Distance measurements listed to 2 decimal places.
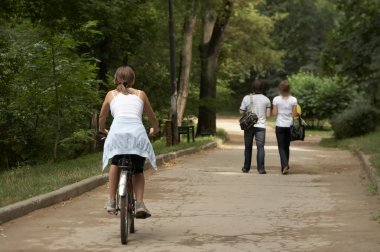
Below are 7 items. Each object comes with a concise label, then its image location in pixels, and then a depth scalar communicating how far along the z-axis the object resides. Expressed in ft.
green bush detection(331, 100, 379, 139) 105.50
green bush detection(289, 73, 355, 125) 160.86
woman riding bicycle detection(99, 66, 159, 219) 24.61
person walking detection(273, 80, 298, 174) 49.93
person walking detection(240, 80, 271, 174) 49.88
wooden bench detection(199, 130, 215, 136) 110.63
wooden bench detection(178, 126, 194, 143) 85.19
